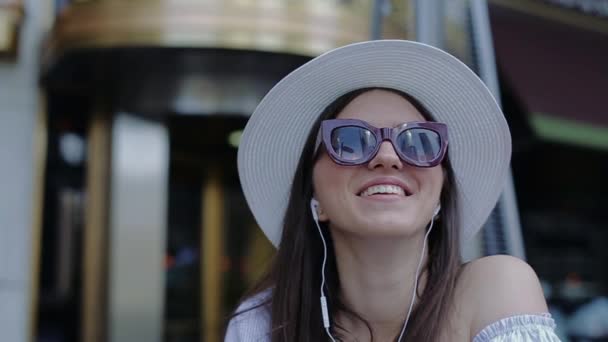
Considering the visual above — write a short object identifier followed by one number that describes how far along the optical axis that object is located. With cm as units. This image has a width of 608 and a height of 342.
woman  156
